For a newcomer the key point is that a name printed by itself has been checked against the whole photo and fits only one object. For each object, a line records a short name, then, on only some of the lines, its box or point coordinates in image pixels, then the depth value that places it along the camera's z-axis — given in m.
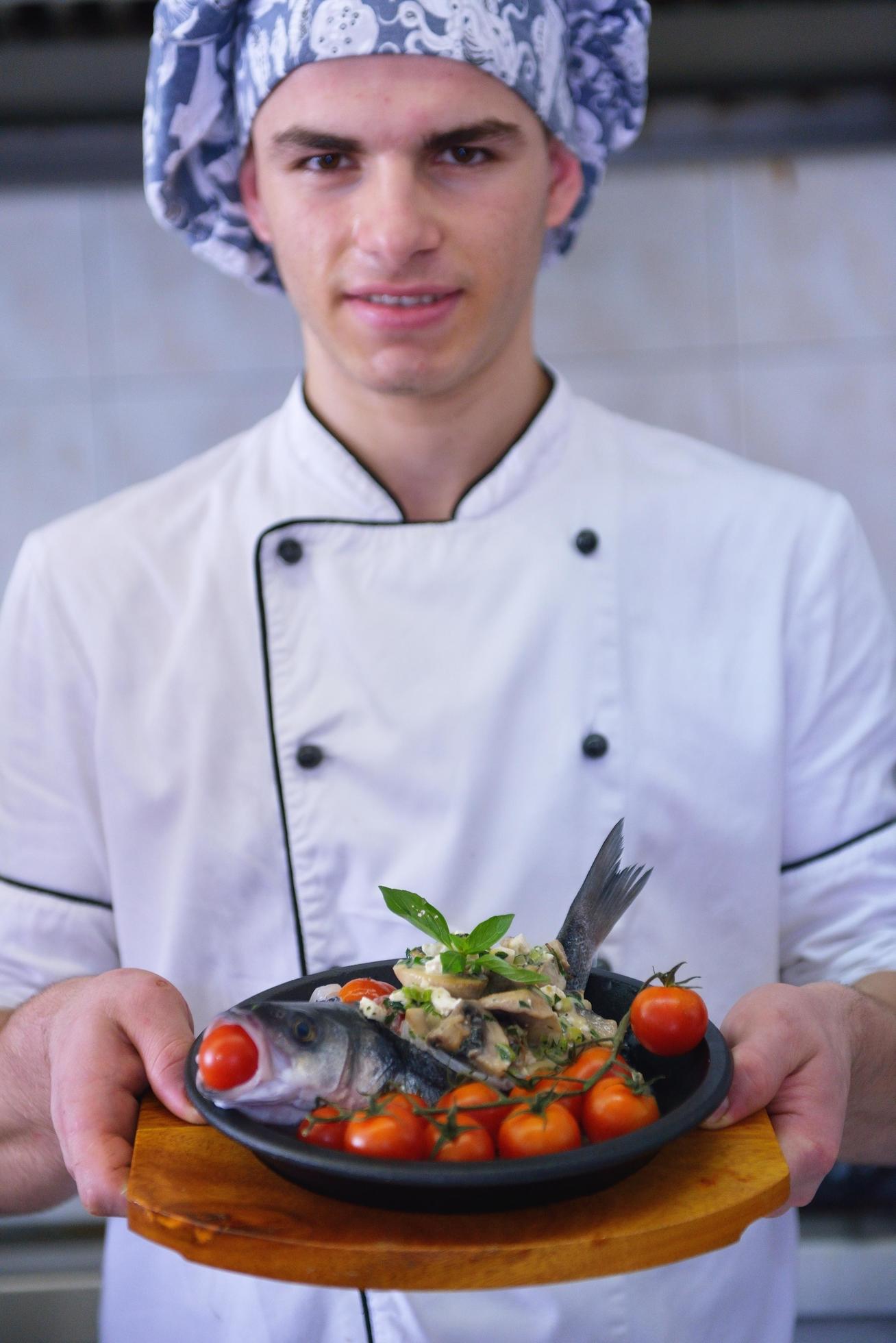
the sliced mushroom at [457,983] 0.86
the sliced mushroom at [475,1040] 0.83
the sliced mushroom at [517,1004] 0.86
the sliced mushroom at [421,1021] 0.84
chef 1.24
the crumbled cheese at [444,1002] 0.84
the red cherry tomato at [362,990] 0.90
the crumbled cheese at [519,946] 0.95
